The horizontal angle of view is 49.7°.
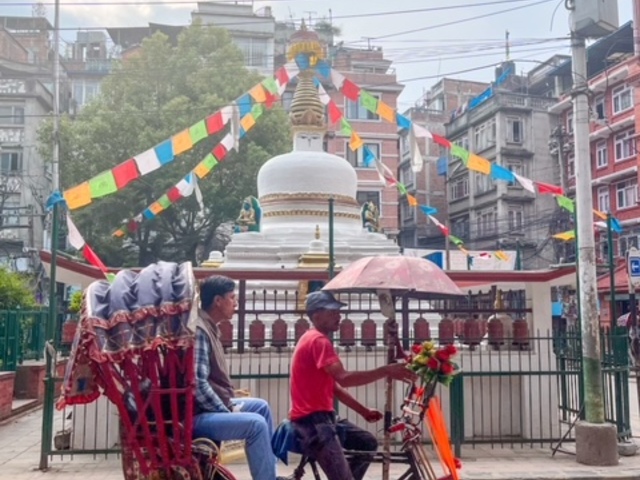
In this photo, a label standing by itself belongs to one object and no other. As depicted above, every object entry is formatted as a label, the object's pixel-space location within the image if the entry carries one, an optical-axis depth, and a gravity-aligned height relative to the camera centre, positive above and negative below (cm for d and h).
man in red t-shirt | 450 -47
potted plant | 841 -9
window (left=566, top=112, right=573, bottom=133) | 3766 +1101
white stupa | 1282 +238
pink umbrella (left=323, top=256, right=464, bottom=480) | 514 +32
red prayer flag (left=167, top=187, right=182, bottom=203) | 1488 +278
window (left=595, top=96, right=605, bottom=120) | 3488 +1105
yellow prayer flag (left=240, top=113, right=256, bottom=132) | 1588 +464
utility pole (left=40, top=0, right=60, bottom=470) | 757 -39
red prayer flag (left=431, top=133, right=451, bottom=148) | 1331 +356
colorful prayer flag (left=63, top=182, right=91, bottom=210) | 984 +180
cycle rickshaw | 409 -27
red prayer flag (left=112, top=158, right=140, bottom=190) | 1048 +230
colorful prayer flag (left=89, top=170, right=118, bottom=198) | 1015 +204
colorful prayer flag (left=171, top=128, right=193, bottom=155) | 1161 +305
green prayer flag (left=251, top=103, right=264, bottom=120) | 1576 +486
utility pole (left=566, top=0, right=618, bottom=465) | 779 +55
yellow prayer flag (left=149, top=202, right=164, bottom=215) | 1556 +260
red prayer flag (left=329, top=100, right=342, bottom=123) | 1661 +506
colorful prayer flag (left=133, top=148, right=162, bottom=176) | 1098 +258
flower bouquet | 462 -27
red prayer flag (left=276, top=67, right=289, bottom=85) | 1409 +504
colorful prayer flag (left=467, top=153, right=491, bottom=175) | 1268 +292
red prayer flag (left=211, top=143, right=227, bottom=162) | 1533 +380
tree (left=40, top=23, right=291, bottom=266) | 2425 +655
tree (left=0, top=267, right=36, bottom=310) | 1483 +67
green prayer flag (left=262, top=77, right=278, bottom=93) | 1367 +469
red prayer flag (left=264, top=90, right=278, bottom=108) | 1366 +448
